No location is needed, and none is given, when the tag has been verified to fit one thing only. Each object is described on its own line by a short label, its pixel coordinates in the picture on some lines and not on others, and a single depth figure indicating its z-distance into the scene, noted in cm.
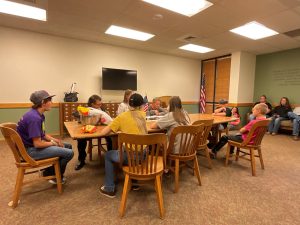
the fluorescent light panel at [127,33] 403
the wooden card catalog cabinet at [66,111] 441
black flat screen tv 511
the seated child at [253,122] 264
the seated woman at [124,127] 181
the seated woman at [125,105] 311
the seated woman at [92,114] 232
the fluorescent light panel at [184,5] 280
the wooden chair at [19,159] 165
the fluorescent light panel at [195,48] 535
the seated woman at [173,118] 216
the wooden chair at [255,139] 248
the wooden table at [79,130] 184
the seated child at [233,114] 389
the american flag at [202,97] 657
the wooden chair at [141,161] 156
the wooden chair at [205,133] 239
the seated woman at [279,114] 524
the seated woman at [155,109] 357
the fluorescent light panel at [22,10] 308
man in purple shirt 176
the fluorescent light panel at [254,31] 369
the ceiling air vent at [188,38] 440
